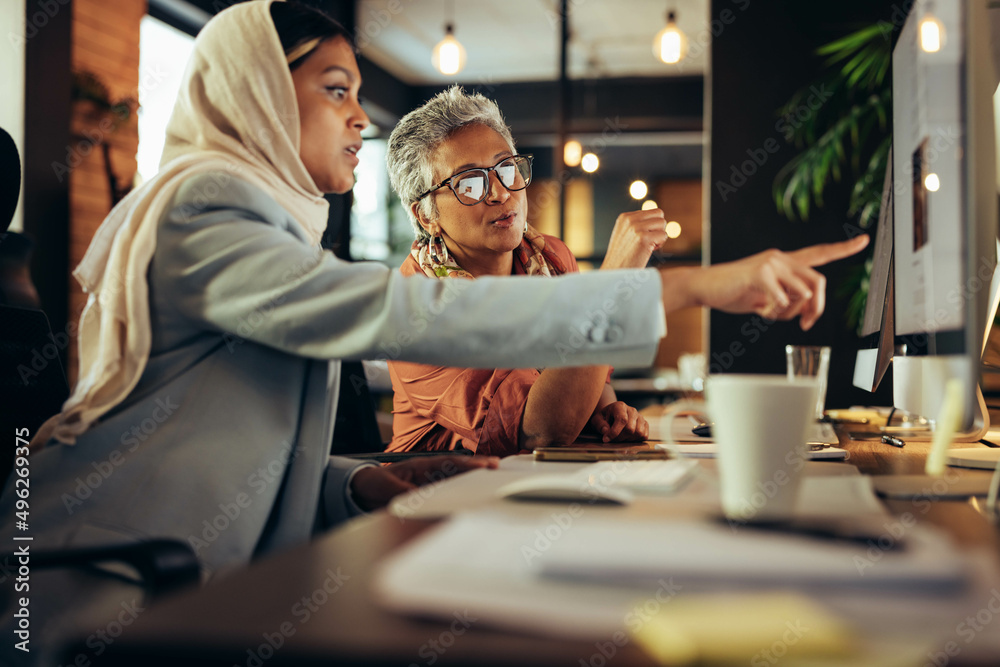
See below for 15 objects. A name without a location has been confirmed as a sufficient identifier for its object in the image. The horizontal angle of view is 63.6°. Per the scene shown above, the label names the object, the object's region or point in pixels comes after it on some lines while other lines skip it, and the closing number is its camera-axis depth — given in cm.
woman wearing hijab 76
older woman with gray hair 131
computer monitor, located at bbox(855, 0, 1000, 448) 65
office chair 105
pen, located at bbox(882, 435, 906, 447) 123
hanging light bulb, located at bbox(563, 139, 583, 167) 578
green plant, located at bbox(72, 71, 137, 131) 381
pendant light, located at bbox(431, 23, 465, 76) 503
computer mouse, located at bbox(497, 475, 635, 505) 62
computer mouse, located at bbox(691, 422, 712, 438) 137
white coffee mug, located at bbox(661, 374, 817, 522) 57
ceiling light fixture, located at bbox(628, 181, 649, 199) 704
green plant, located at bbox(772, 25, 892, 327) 246
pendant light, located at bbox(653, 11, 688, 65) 476
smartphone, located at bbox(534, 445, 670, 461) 95
